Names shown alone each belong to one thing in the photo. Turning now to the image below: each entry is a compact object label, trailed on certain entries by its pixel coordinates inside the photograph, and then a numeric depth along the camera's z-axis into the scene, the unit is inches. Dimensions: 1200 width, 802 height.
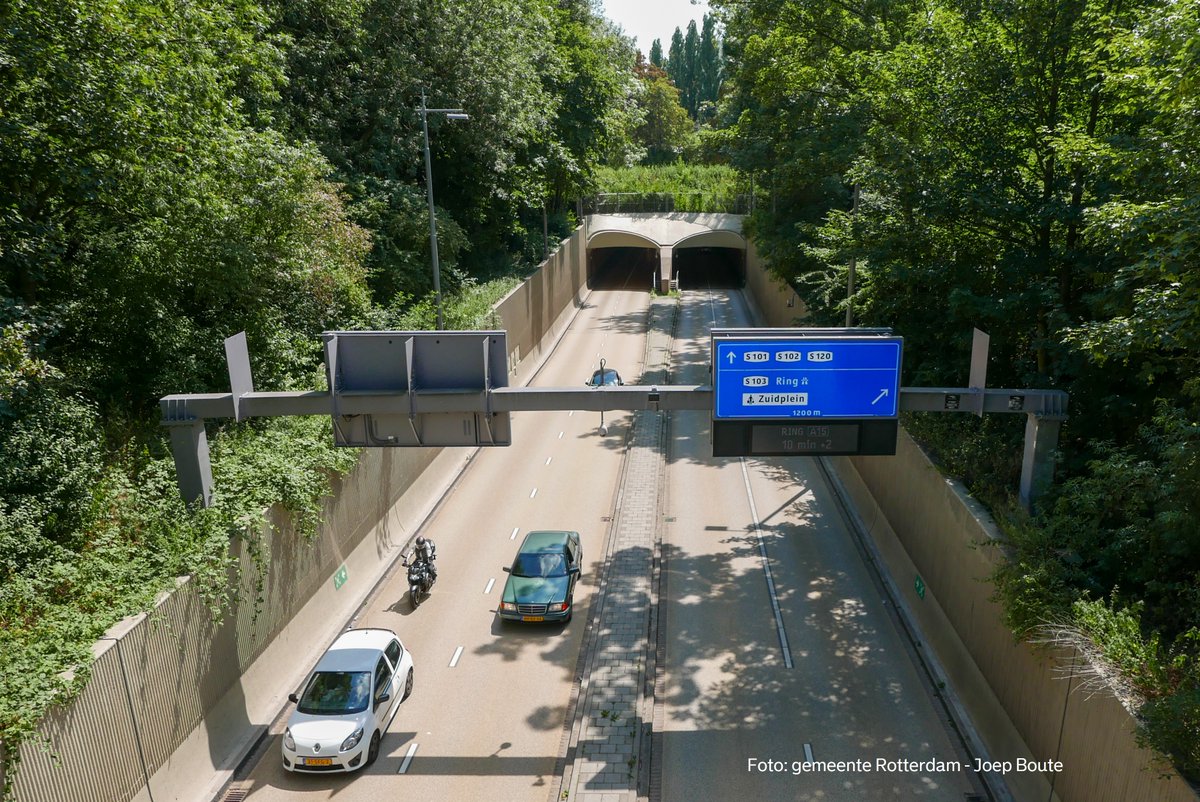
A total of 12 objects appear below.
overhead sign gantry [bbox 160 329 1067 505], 500.1
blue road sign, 497.0
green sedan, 700.7
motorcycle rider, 751.1
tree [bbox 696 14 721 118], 4997.5
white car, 510.3
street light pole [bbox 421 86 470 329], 920.7
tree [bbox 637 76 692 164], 3462.1
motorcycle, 738.8
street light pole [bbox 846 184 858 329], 967.0
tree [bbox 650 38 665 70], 5590.6
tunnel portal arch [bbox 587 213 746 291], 2390.5
